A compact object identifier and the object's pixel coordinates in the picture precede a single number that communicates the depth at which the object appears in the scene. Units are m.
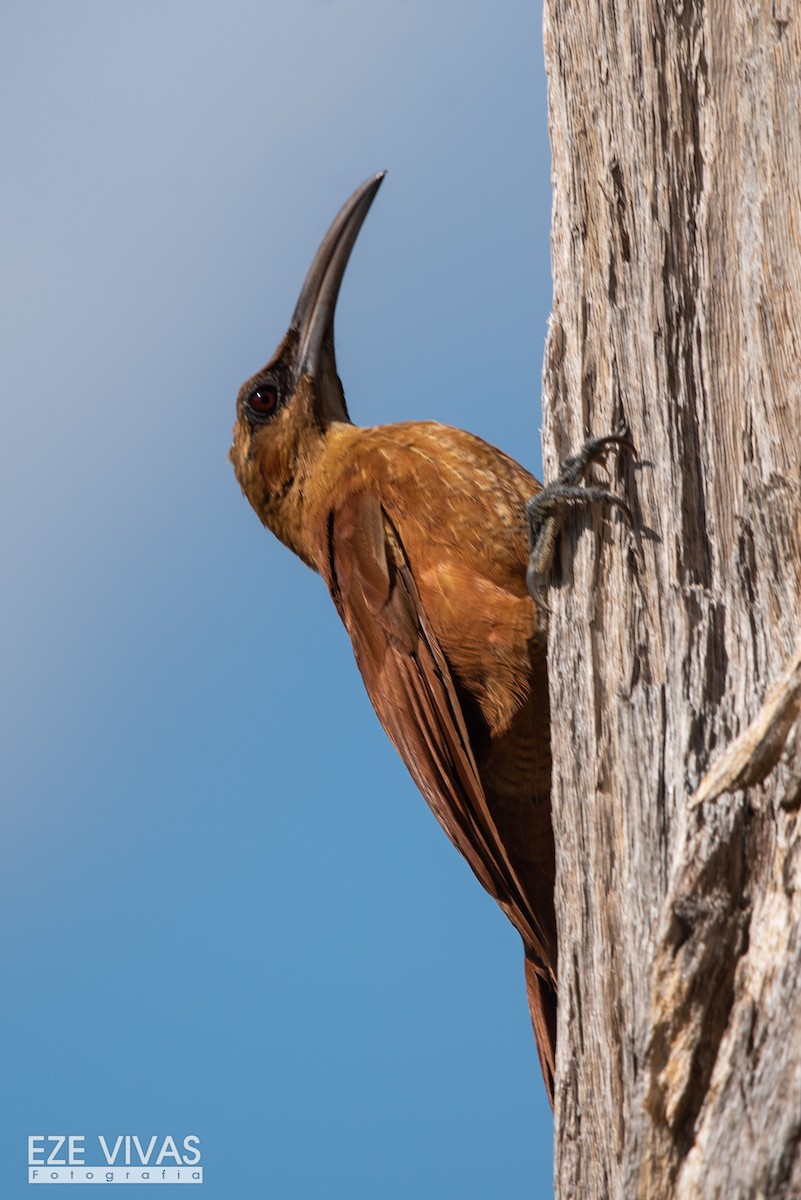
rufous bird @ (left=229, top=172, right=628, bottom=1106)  7.29
